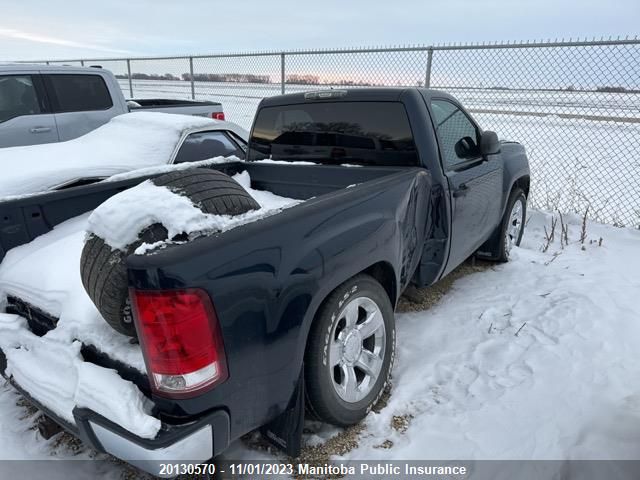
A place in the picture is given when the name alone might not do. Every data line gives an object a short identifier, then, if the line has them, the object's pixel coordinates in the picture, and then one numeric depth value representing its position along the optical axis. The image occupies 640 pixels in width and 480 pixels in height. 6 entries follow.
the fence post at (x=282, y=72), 9.74
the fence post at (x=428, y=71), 7.41
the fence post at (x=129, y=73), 14.59
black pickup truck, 1.63
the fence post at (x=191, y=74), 12.24
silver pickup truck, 5.87
